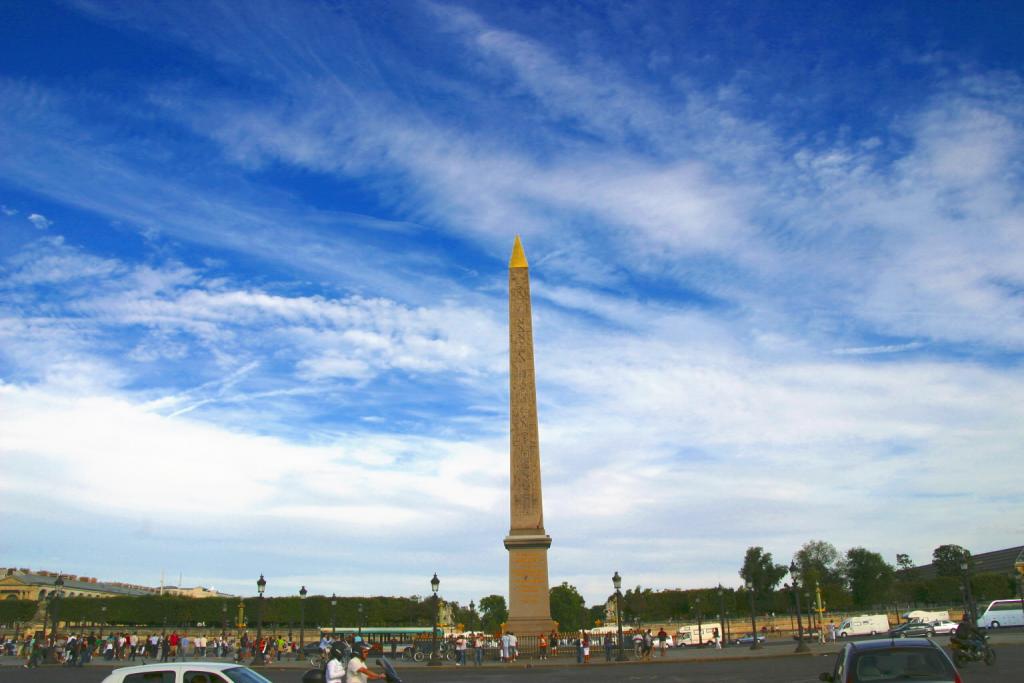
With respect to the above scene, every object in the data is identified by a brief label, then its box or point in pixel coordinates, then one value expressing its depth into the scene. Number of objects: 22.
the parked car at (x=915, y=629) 44.70
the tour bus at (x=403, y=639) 45.81
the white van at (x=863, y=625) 61.69
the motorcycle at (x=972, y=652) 22.58
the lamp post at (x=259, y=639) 37.89
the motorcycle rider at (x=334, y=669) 12.75
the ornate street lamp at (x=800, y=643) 37.44
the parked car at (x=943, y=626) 54.56
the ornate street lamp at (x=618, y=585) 35.75
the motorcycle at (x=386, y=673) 12.45
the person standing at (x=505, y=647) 32.94
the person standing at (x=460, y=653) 36.28
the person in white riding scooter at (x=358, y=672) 12.48
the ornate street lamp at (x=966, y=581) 36.97
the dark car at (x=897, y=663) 7.97
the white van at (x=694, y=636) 60.62
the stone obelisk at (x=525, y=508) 33.72
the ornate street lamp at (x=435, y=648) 35.22
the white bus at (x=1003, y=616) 57.06
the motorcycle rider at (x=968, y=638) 22.84
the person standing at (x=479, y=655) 35.34
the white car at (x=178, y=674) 9.38
